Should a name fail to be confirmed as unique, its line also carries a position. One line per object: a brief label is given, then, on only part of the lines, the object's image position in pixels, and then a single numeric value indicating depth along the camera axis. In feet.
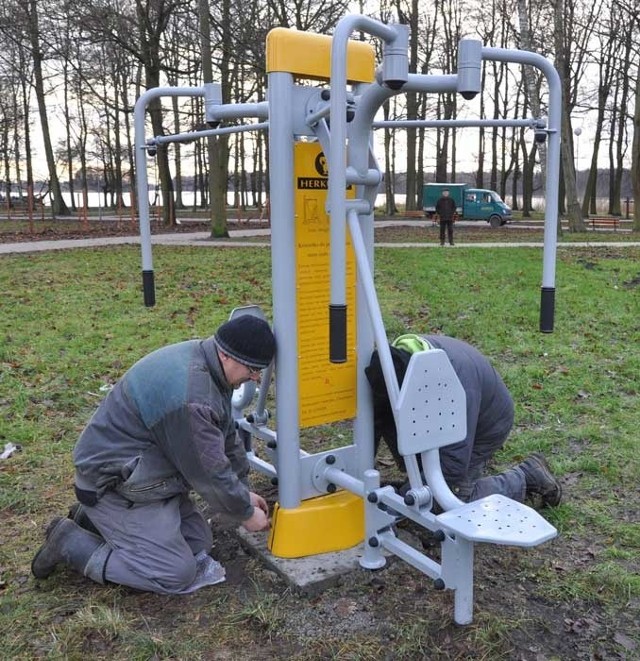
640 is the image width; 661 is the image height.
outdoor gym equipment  8.29
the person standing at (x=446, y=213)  55.67
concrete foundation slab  9.61
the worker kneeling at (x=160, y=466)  9.08
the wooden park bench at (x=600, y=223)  82.66
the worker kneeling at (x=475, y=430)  10.08
